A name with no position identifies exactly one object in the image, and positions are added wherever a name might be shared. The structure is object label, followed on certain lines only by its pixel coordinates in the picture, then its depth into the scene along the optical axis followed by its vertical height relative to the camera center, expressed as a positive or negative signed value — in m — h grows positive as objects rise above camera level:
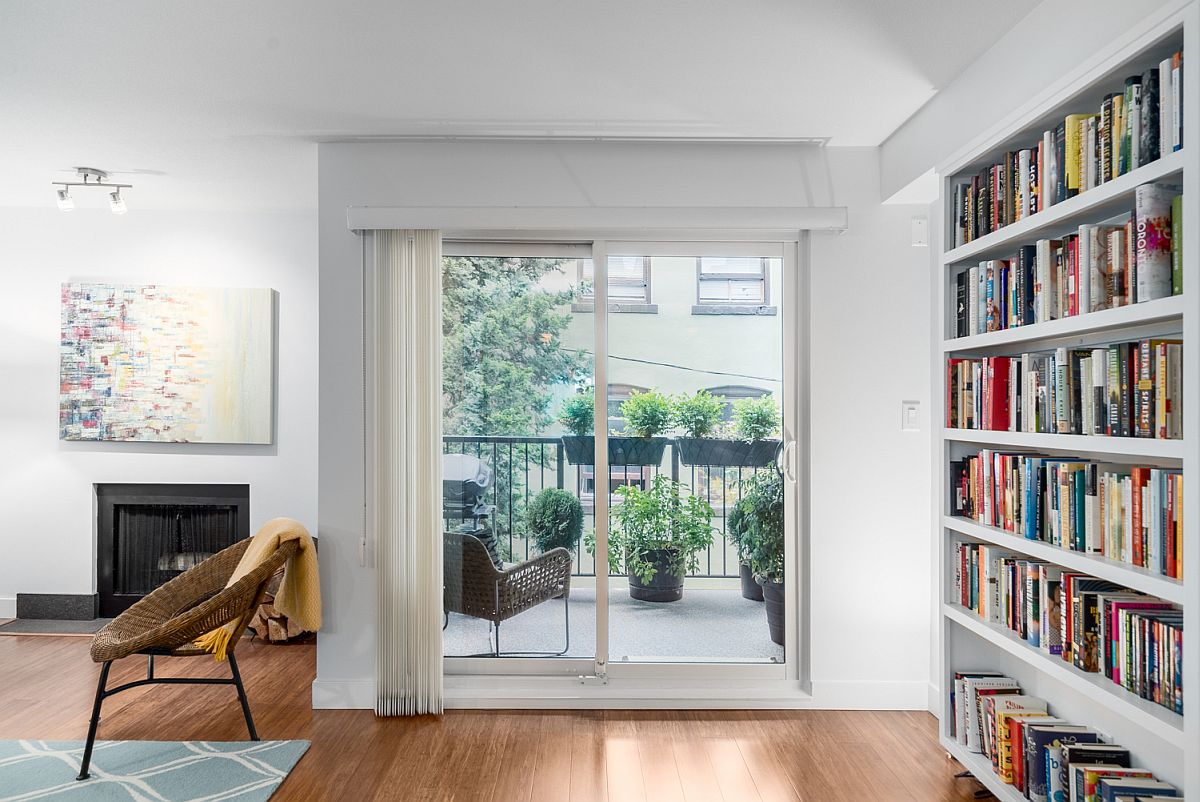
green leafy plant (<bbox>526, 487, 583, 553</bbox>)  3.63 -0.54
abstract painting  4.63 +0.28
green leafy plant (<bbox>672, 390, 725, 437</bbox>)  3.62 -0.02
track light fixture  3.97 +1.18
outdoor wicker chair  3.58 -0.84
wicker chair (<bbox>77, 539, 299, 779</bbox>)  2.86 -0.86
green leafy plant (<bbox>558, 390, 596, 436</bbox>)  3.62 -0.03
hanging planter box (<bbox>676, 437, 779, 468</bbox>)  3.62 -0.22
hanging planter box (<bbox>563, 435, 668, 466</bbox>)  3.62 -0.20
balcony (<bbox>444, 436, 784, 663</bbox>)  3.60 -0.91
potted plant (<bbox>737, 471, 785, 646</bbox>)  3.62 -0.61
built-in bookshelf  1.66 +0.20
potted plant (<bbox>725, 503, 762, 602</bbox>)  3.62 -0.71
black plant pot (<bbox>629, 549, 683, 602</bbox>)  3.62 -0.85
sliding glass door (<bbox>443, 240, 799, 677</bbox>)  3.60 -0.19
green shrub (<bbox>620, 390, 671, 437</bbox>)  3.62 -0.02
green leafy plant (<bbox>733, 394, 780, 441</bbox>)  3.62 -0.05
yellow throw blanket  3.31 -0.74
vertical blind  3.44 -0.11
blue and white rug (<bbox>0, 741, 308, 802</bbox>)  2.65 -1.35
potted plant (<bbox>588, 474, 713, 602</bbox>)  3.62 -0.62
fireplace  4.70 -0.77
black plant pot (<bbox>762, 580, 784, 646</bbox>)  3.61 -0.96
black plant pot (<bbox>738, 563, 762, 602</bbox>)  3.61 -0.86
